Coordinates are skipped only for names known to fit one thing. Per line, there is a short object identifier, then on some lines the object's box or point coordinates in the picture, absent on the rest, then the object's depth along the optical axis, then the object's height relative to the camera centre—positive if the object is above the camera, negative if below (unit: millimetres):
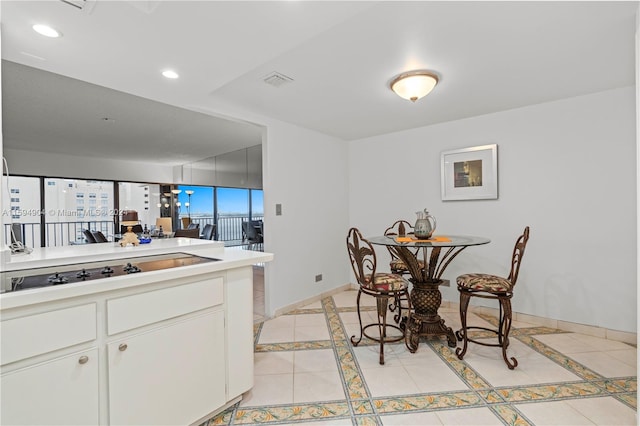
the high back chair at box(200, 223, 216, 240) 7164 -470
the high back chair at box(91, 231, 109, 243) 5152 -408
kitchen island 1132 -552
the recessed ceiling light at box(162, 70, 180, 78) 2182 +1005
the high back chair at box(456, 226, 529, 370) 2254 -611
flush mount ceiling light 2260 +959
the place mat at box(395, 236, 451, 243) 2488 -250
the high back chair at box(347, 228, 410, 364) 2369 -588
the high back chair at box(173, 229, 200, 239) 5695 -398
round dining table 2600 -768
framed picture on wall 3277 +415
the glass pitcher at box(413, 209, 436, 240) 2658 -154
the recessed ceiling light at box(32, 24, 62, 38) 1607 +986
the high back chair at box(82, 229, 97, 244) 5113 -389
